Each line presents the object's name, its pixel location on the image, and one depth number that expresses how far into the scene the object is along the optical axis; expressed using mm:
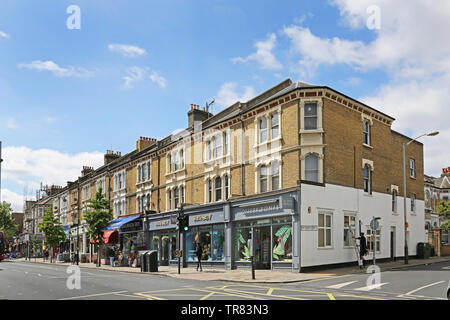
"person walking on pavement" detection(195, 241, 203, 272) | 27962
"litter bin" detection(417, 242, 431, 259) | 31703
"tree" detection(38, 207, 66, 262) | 55375
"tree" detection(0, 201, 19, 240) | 92812
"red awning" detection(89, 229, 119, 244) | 39812
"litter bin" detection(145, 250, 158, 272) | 27703
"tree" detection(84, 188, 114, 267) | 42000
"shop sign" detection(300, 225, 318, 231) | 23219
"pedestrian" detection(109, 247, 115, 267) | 37581
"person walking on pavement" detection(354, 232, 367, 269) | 23328
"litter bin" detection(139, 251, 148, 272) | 28172
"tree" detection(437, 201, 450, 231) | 45406
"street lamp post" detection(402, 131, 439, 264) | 24666
